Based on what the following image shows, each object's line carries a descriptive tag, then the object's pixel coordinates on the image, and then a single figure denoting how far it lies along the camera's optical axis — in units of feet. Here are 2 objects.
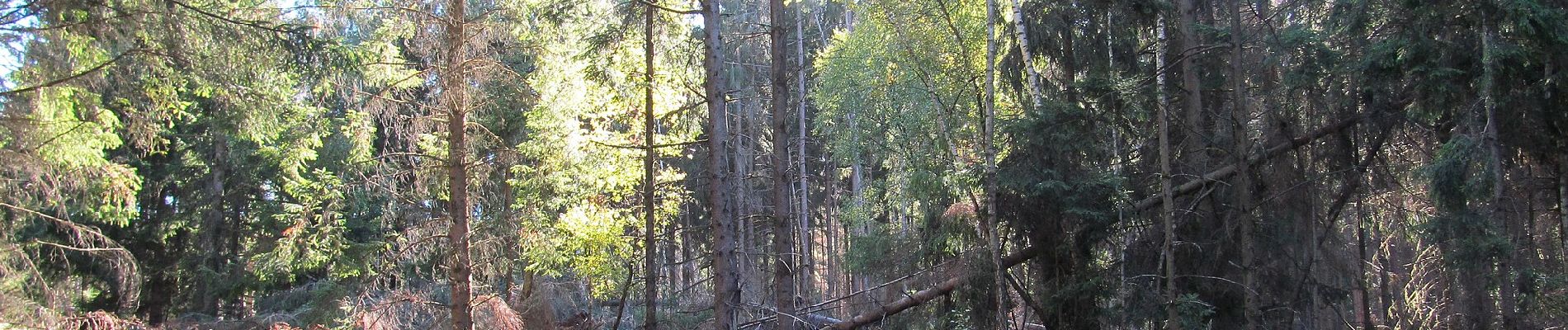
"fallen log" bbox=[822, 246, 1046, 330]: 31.91
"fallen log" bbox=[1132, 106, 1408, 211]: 30.73
